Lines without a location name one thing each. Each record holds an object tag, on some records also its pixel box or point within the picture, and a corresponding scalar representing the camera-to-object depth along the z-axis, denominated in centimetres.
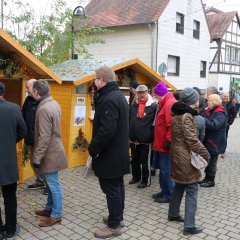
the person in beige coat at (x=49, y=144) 328
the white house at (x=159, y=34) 1523
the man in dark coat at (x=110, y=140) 303
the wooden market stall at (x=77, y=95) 597
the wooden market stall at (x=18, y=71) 431
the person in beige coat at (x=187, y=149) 328
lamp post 876
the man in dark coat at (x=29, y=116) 387
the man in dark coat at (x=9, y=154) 297
